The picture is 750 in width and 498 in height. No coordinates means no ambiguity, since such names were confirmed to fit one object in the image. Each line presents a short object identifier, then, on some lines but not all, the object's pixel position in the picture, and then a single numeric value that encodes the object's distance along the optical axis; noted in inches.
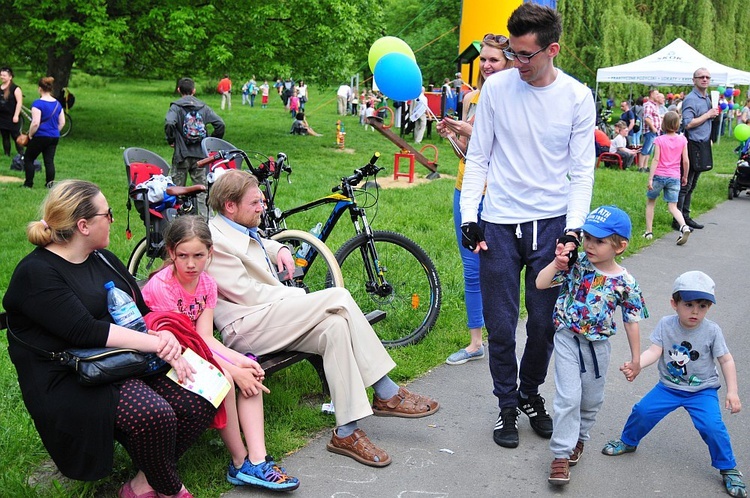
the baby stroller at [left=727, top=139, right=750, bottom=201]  525.7
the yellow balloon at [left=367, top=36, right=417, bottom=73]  288.5
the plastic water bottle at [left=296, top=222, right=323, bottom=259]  218.5
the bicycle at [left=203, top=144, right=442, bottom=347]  216.4
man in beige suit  153.5
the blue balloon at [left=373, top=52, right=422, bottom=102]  274.8
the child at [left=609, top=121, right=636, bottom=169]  723.4
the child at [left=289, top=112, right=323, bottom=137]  964.0
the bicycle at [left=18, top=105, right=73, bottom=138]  805.4
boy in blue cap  142.3
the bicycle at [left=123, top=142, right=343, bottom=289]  229.1
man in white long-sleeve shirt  147.8
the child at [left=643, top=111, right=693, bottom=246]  388.8
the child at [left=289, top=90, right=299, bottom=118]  1169.7
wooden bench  154.6
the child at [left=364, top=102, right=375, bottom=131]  1035.3
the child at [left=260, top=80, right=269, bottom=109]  1487.5
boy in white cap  145.7
